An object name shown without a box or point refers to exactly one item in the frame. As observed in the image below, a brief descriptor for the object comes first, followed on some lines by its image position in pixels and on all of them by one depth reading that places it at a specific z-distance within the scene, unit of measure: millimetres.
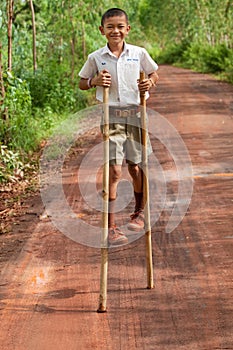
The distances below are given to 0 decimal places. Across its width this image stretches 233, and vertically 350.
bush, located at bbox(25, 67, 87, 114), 19545
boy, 7323
